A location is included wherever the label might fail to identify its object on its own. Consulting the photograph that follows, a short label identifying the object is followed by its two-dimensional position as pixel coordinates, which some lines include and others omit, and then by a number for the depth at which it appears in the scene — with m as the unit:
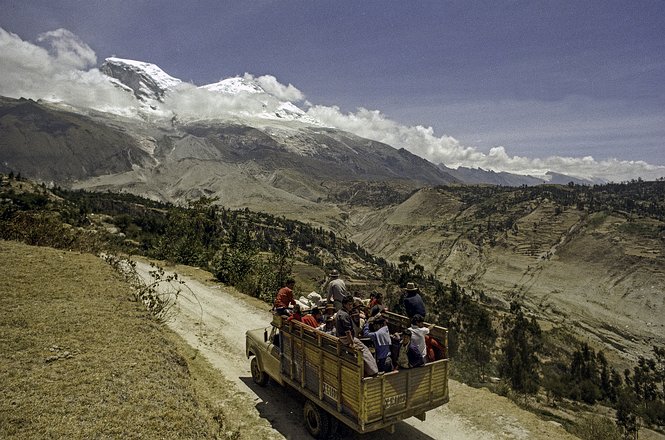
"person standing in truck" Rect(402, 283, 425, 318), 9.18
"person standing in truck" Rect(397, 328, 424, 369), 7.48
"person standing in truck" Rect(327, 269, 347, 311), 10.41
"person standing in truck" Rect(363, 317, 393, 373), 7.29
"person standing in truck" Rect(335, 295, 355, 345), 7.72
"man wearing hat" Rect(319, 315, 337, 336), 8.52
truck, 6.91
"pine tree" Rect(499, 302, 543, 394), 21.84
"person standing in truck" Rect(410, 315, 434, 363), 7.53
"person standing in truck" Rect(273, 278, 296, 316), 9.55
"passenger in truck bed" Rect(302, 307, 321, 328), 9.01
